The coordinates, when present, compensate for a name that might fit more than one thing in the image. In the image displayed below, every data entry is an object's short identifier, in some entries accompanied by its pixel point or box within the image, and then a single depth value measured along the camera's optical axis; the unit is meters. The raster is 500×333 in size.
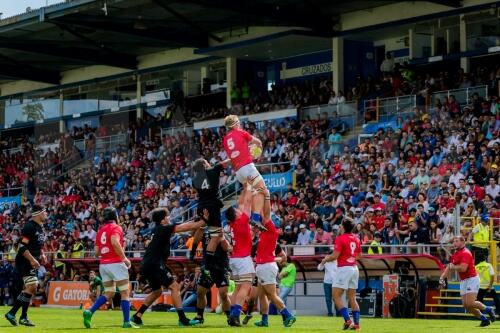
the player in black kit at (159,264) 19.38
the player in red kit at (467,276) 21.58
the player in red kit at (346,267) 18.70
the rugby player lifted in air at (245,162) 19.20
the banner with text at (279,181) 39.00
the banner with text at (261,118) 44.19
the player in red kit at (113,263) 18.88
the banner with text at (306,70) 46.53
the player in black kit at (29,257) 20.66
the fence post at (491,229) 27.42
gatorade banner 36.78
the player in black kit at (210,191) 18.69
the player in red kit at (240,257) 18.38
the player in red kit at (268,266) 18.62
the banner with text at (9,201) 53.66
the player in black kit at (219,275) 19.42
